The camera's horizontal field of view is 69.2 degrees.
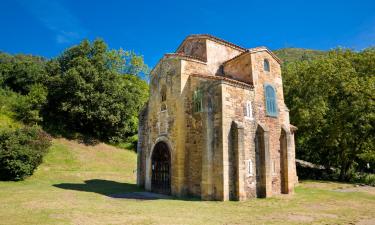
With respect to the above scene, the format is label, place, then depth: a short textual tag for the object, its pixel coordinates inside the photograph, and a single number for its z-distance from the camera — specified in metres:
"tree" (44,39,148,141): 33.43
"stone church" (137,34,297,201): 14.33
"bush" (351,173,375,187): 25.33
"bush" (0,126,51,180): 19.83
